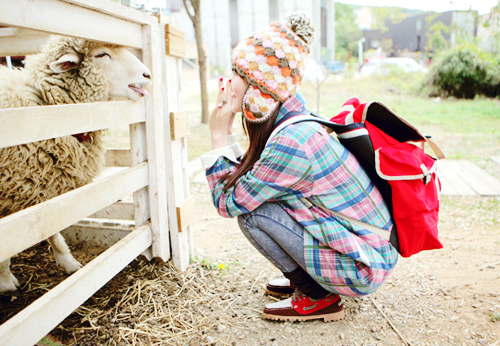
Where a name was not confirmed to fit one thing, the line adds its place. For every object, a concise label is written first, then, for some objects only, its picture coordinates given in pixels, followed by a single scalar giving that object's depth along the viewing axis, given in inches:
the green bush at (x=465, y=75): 460.1
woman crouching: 64.6
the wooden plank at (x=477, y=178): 154.9
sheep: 78.9
